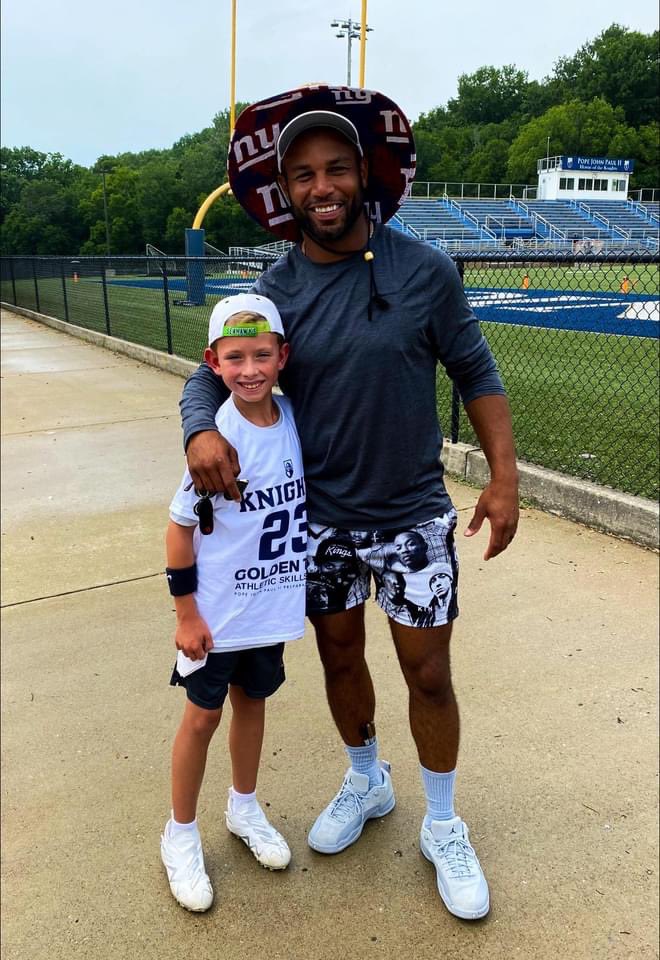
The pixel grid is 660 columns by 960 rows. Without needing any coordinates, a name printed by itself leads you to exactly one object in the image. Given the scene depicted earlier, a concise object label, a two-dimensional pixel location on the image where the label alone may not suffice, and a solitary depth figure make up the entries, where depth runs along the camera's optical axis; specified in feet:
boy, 5.90
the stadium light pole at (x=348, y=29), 137.59
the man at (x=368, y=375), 5.97
